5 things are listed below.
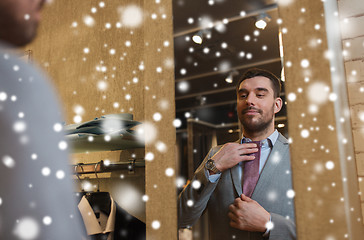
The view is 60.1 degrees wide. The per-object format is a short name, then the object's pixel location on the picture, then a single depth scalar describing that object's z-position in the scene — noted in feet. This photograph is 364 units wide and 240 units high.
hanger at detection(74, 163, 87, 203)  4.08
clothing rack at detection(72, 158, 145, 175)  3.88
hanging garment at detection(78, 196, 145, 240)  3.69
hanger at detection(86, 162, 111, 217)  4.04
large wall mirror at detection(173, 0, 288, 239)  2.90
